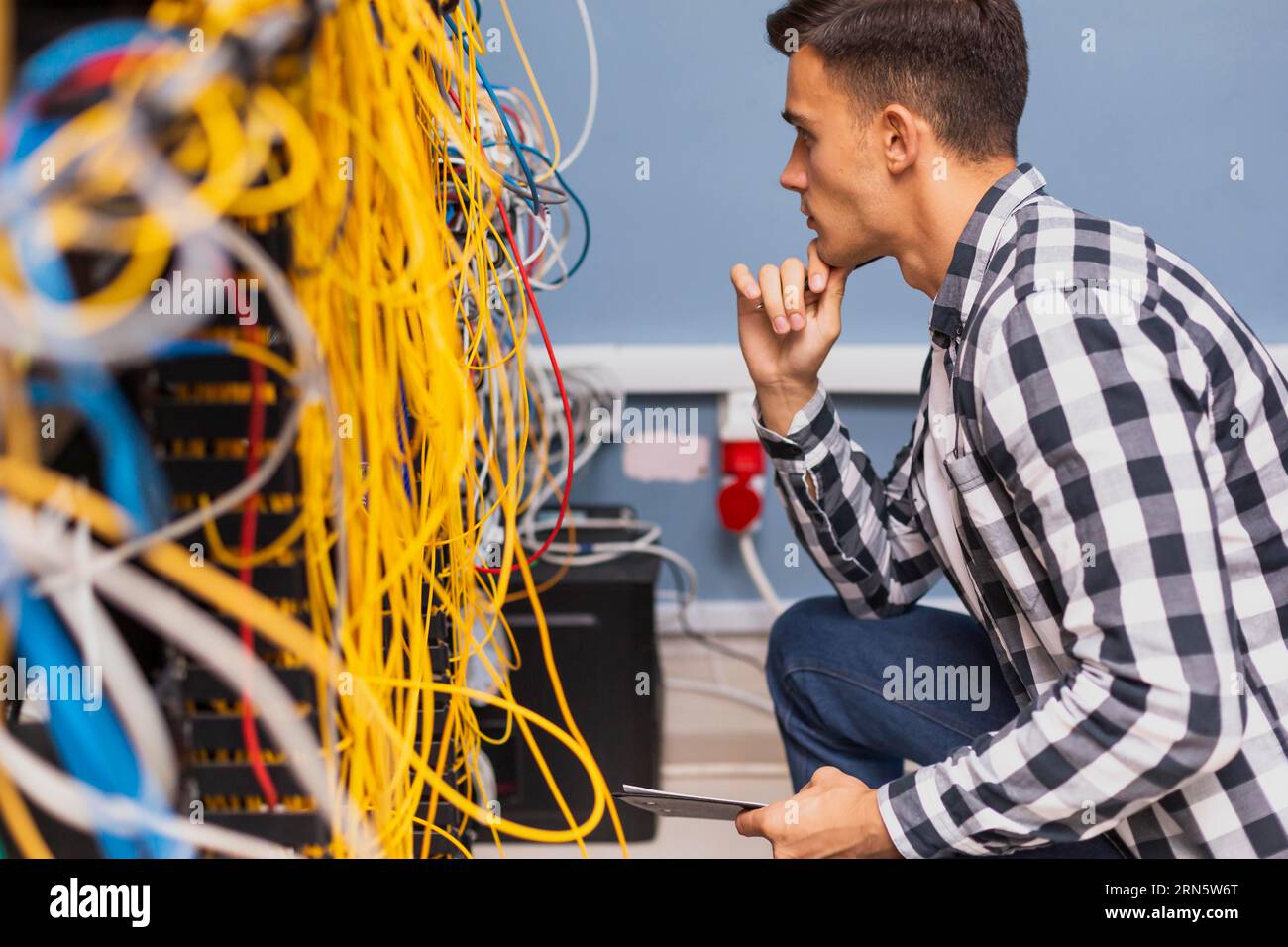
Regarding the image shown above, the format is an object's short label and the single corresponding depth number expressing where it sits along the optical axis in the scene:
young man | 0.67
